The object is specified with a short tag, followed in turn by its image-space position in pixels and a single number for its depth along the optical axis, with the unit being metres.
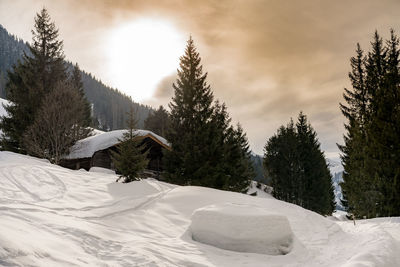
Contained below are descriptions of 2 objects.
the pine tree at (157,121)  55.14
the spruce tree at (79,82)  43.25
